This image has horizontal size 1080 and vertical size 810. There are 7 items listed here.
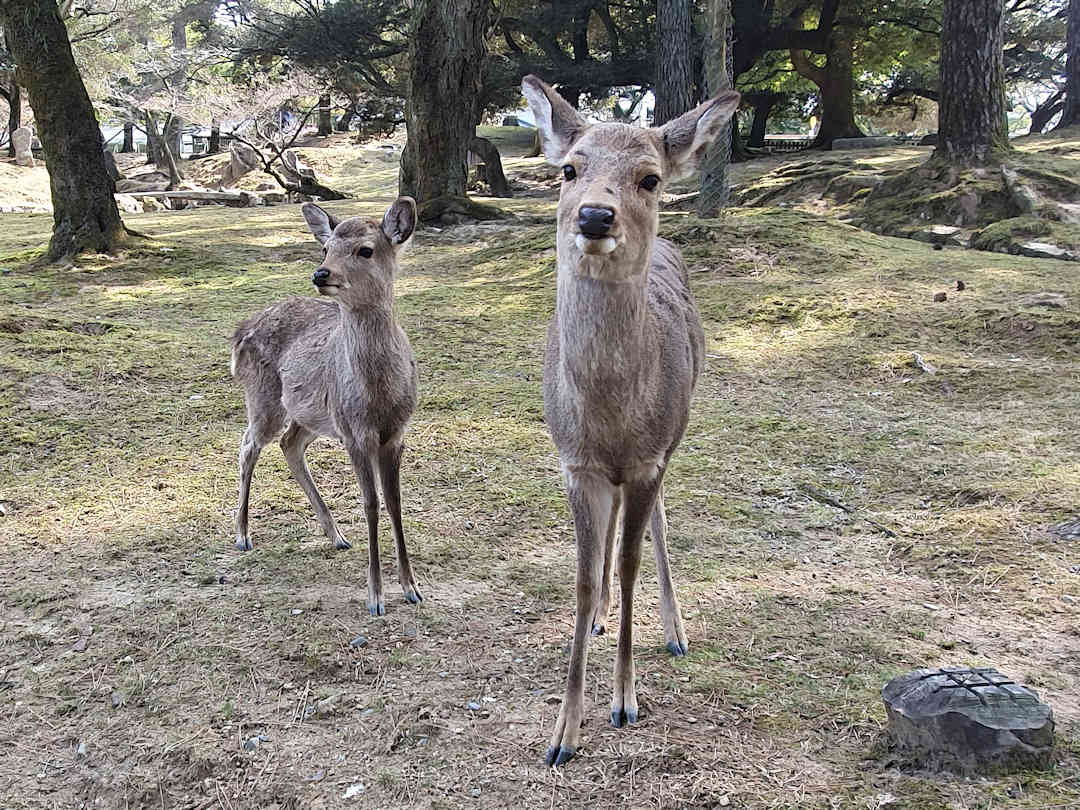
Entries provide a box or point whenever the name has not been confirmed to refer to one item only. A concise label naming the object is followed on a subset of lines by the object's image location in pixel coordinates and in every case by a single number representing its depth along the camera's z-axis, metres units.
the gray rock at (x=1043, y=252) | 8.51
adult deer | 2.56
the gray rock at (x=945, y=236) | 9.48
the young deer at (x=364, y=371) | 3.72
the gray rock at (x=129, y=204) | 18.41
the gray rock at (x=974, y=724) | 2.45
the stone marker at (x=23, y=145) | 24.94
